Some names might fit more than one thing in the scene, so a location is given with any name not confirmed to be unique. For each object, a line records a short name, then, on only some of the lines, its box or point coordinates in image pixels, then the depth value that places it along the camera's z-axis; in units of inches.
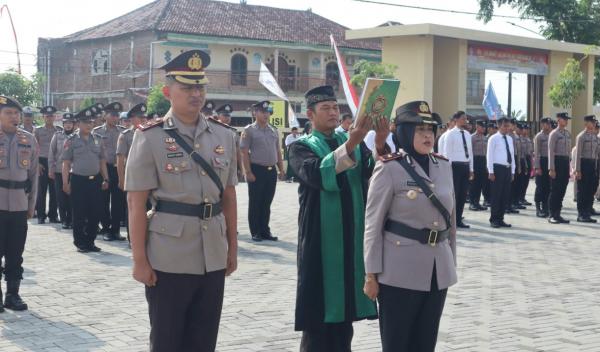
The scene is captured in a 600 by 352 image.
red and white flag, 323.3
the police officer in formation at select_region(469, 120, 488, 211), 673.0
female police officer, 178.7
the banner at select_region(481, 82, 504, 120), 1227.9
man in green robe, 199.2
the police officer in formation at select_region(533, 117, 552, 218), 639.1
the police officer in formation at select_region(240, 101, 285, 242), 489.1
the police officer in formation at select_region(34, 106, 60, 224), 594.5
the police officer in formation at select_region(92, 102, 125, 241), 495.2
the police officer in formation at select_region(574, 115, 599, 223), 579.5
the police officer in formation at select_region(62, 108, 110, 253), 445.4
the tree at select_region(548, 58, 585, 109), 1154.2
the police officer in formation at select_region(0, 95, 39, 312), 300.8
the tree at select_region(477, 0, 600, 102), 1534.2
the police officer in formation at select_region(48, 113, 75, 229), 542.6
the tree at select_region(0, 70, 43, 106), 1662.2
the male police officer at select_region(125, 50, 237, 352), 170.7
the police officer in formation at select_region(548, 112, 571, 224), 585.3
